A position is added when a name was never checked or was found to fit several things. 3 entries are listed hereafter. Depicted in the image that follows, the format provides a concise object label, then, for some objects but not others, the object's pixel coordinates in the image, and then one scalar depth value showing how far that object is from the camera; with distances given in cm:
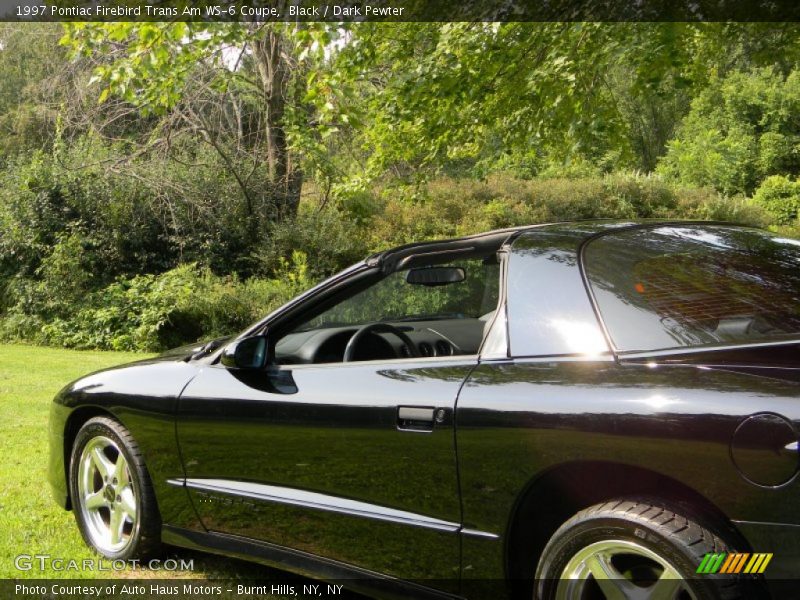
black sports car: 213
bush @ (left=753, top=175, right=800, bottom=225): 2647
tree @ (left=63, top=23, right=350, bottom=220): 1600
